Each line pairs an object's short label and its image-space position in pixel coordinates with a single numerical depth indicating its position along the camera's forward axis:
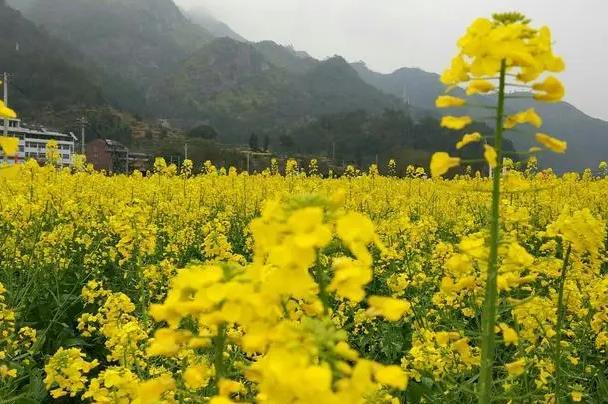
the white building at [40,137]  49.91
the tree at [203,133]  79.65
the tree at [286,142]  75.53
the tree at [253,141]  66.06
